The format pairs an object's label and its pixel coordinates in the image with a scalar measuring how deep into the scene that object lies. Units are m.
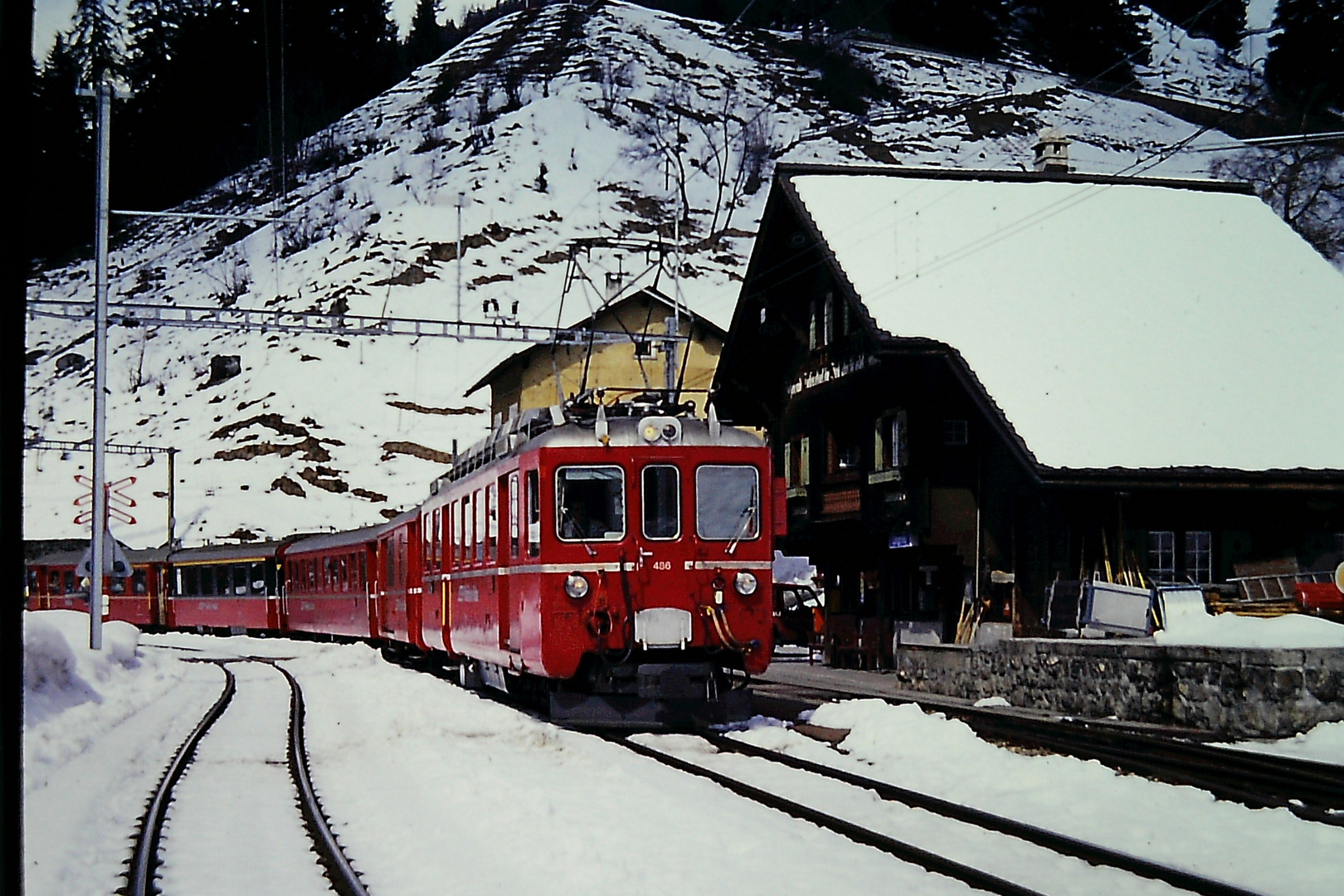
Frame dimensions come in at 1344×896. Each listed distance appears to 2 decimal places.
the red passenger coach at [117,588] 48.66
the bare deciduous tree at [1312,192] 44.47
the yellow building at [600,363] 55.97
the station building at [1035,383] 23.48
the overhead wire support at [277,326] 29.25
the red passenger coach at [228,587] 43.28
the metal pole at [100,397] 21.84
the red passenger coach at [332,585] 31.56
